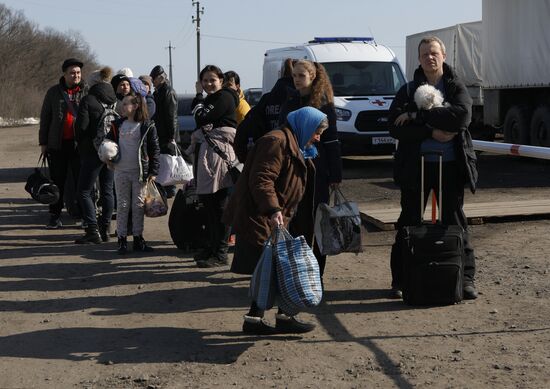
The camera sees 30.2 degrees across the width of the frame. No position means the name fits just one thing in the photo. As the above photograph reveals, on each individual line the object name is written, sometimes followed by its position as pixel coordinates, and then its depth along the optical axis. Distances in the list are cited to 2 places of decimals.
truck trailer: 19.23
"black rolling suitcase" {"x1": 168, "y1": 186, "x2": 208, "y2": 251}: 10.02
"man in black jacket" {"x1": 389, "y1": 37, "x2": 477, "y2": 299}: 7.46
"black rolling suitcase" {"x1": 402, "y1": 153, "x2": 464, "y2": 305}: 7.39
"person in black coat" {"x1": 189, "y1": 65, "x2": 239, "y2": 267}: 9.30
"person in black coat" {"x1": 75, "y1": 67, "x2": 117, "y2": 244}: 10.96
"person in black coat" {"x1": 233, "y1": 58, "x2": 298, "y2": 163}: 8.45
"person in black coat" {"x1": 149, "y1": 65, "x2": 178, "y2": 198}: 13.14
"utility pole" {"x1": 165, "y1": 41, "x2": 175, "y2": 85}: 120.49
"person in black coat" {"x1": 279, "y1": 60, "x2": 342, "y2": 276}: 7.66
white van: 18.95
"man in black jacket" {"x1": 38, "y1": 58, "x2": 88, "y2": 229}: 11.74
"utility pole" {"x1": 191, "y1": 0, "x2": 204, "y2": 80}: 74.19
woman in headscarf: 6.49
